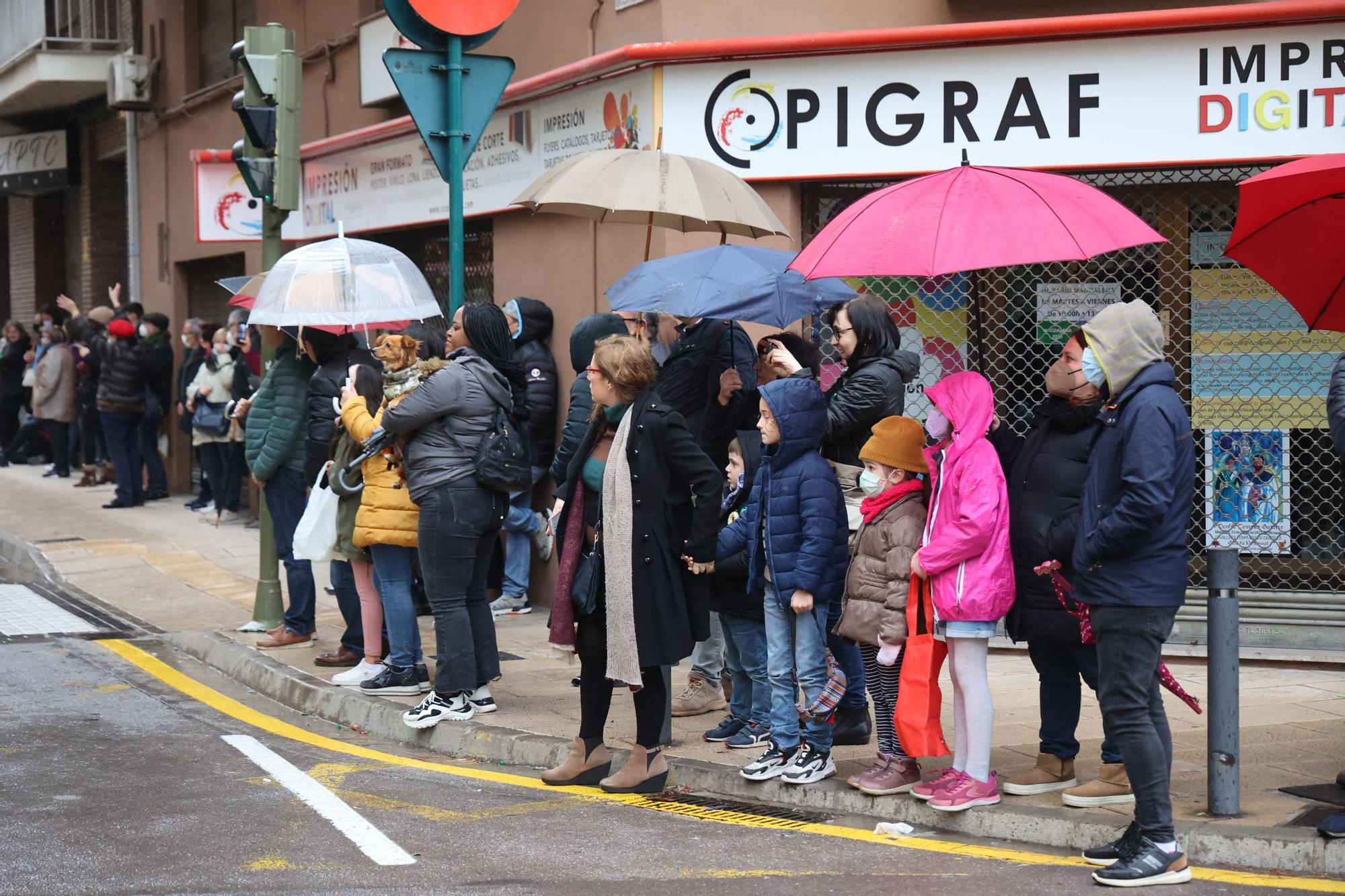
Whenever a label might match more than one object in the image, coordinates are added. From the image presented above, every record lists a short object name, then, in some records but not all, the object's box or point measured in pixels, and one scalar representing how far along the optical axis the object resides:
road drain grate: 5.94
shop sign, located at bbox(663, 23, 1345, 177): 8.74
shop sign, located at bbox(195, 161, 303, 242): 13.42
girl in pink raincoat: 5.69
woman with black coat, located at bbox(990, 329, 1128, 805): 5.61
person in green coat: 8.92
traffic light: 9.30
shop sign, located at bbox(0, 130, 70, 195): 20.50
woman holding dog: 7.19
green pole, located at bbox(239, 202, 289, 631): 9.56
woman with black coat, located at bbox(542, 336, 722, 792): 6.21
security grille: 9.03
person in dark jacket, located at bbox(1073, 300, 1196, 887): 5.08
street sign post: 7.63
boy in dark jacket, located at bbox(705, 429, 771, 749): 6.69
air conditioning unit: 17.61
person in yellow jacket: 7.72
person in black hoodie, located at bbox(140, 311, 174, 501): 15.76
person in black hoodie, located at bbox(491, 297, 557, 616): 10.50
